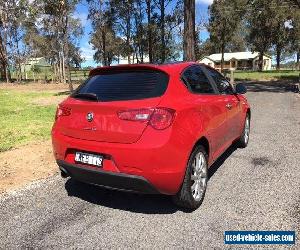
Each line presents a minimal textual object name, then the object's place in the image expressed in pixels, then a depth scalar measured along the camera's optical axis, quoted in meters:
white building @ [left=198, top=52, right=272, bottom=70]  67.65
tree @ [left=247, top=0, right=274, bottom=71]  37.76
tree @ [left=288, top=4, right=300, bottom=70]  34.52
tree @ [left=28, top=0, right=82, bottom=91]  32.57
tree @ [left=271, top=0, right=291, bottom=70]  30.99
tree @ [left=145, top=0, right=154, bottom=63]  26.04
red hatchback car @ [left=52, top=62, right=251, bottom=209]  2.79
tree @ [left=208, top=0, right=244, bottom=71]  34.31
